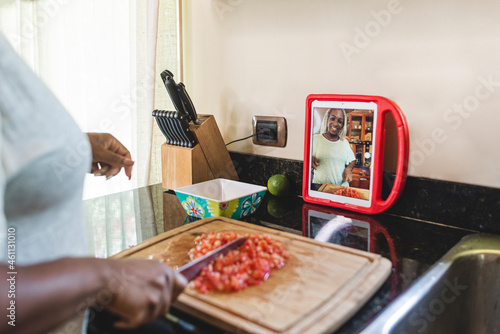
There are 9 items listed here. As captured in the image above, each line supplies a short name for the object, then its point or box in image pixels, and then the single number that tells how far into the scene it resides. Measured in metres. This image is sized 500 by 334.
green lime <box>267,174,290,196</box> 1.28
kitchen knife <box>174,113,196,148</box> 1.26
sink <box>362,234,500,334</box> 0.80
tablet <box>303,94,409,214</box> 1.07
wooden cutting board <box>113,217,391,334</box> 0.60
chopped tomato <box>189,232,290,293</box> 0.69
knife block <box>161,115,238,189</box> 1.30
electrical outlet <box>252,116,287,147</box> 1.35
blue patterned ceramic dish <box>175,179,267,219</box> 1.06
